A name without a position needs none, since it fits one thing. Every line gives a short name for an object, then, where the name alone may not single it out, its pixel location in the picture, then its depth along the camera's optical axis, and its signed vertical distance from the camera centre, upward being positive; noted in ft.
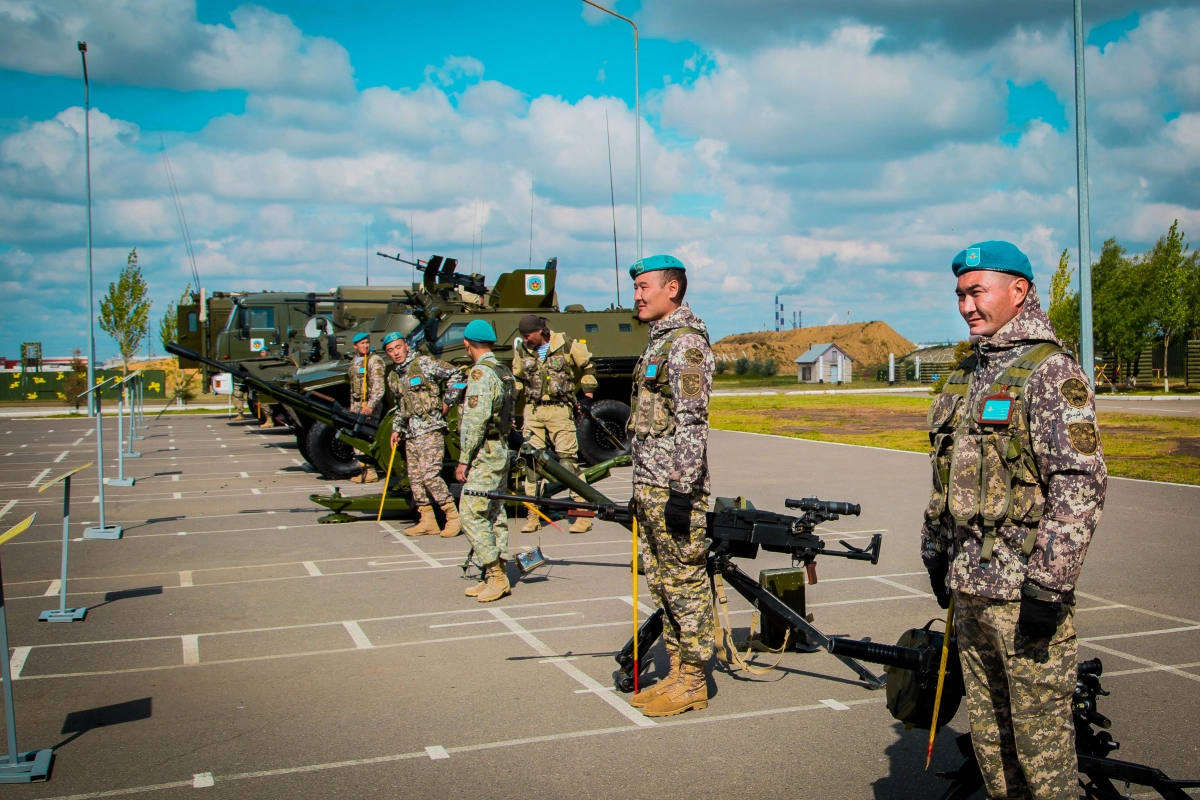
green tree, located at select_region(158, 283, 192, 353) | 166.15 +9.87
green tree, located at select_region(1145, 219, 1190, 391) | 130.11 +10.81
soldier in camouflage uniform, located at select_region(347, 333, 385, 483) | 41.75 +0.03
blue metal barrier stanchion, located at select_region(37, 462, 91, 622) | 22.26 -5.16
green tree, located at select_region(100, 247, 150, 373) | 137.28 +10.06
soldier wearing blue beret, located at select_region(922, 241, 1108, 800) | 9.62 -1.47
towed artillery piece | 28.35 -2.49
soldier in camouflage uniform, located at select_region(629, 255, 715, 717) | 15.40 -1.41
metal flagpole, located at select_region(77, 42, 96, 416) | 104.51 +8.11
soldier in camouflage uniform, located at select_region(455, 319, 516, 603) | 23.98 -1.81
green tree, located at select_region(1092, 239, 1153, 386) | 130.82 +7.60
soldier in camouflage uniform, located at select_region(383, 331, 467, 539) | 30.94 -1.23
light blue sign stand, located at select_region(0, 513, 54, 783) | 13.65 -5.32
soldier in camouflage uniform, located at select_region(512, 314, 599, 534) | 34.78 -0.64
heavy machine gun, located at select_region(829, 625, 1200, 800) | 10.28 -3.77
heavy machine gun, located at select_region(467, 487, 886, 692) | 15.23 -2.56
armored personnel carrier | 50.06 +2.23
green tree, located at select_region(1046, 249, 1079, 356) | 146.10 +10.08
